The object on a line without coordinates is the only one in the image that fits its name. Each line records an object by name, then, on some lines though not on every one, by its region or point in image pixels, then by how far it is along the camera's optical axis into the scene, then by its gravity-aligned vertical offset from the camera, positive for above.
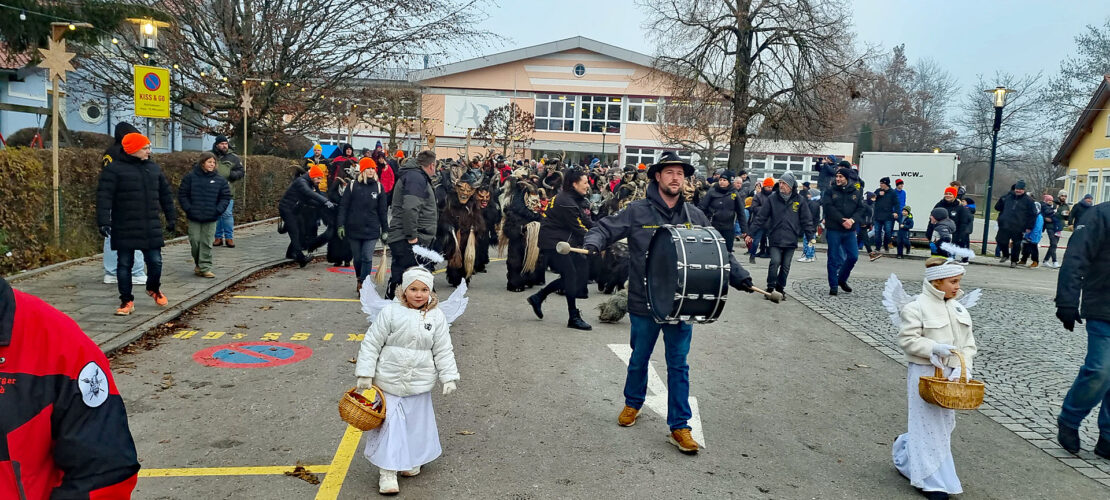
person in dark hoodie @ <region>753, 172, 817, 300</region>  12.04 -0.48
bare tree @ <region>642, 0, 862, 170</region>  29.20 +4.90
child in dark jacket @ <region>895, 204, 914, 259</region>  20.05 -0.78
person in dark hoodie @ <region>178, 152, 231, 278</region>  11.33 -0.56
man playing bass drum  5.54 -0.58
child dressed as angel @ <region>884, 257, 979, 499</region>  4.85 -0.94
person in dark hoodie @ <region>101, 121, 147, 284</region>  9.20 -1.32
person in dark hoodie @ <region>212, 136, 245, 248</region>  14.70 -0.05
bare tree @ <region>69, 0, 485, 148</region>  22.19 +3.30
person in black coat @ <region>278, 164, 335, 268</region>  13.27 -0.51
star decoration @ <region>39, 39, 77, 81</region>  11.77 +1.45
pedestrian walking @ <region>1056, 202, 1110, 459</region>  5.52 -0.64
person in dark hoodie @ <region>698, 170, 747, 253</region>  15.34 -0.32
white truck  23.95 +0.62
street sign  14.72 +1.32
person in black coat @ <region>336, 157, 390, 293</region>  10.24 -0.49
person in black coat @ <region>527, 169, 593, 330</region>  9.64 -0.67
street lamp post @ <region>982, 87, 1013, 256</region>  22.00 +2.58
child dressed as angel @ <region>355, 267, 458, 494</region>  4.71 -1.15
